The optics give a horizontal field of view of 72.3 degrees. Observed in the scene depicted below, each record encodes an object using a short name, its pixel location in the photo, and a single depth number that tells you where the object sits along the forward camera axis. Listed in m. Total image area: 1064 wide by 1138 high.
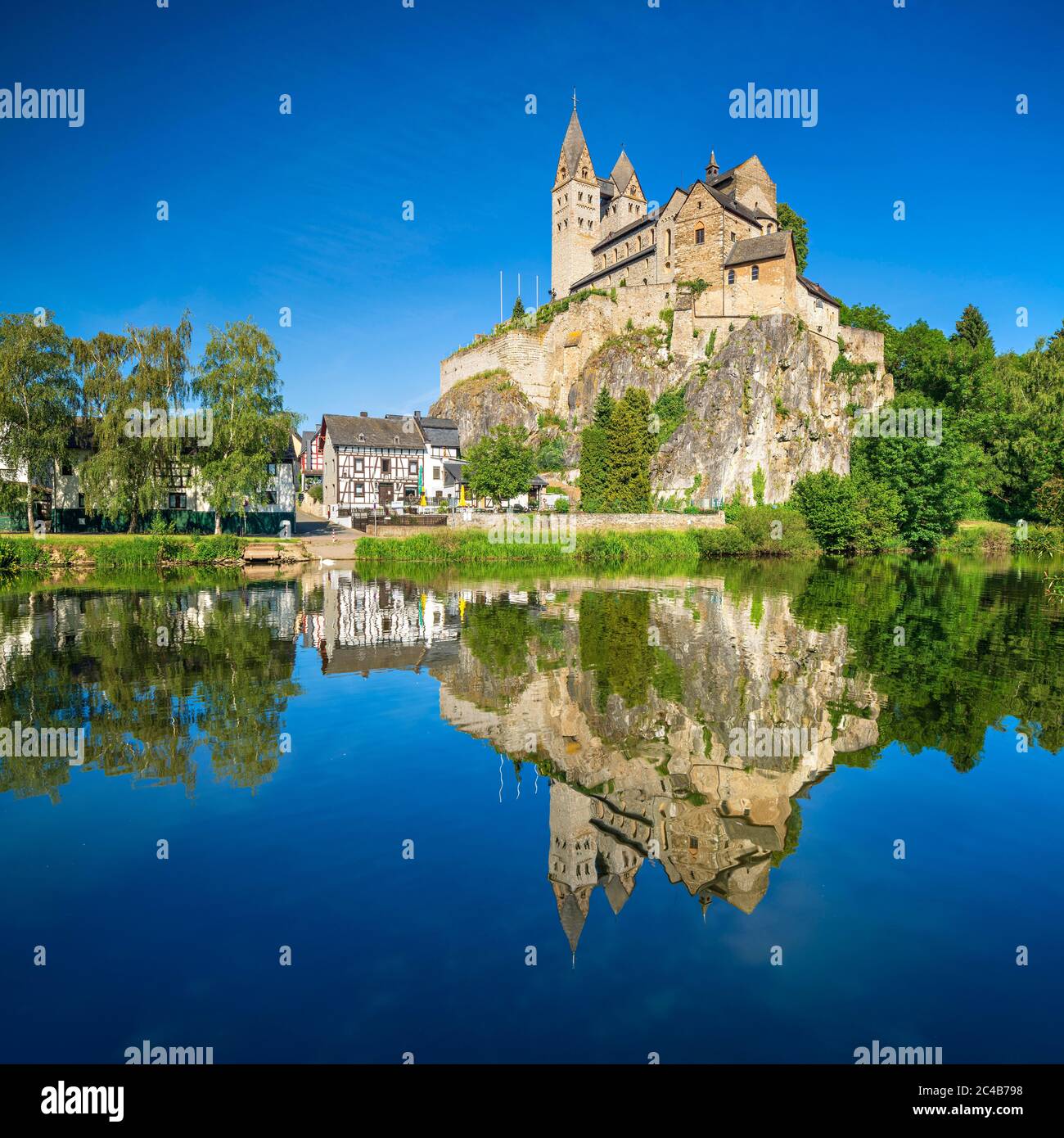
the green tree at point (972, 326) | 76.62
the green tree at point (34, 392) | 42.03
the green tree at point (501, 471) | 58.75
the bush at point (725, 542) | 50.66
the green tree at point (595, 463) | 55.09
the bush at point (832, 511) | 50.94
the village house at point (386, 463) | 66.62
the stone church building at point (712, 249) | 60.19
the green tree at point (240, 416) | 44.09
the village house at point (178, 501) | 47.12
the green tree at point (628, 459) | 54.09
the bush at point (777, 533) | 50.81
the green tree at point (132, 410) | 43.47
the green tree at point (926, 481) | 52.03
